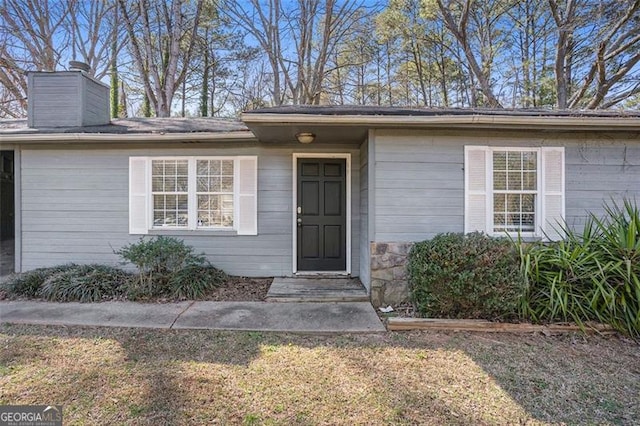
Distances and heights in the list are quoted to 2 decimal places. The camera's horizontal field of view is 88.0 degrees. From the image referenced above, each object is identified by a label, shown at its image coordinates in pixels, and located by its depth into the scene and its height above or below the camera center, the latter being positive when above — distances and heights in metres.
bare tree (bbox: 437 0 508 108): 11.41 +6.69
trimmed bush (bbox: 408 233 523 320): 3.62 -0.73
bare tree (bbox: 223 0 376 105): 12.62 +7.04
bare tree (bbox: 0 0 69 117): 11.20 +6.04
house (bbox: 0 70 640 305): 4.51 +0.44
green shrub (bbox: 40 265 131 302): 4.50 -1.02
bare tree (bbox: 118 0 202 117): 11.13 +6.26
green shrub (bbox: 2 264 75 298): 4.66 -1.02
